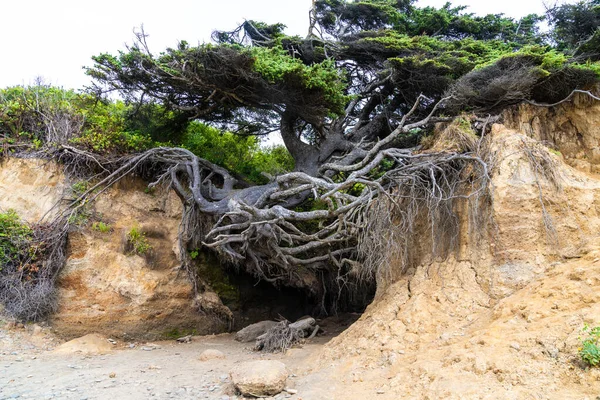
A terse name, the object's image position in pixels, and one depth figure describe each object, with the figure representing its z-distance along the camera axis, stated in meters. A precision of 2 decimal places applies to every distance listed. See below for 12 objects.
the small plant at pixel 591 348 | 3.53
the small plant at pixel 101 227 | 8.92
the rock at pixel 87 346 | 7.38
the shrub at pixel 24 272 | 7.84
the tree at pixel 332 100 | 6.80
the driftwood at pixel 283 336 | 7.77
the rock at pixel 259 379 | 4.86
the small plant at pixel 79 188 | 9.13
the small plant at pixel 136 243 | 9.20
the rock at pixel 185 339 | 8.91
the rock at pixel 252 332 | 8.89
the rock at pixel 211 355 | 7.04
